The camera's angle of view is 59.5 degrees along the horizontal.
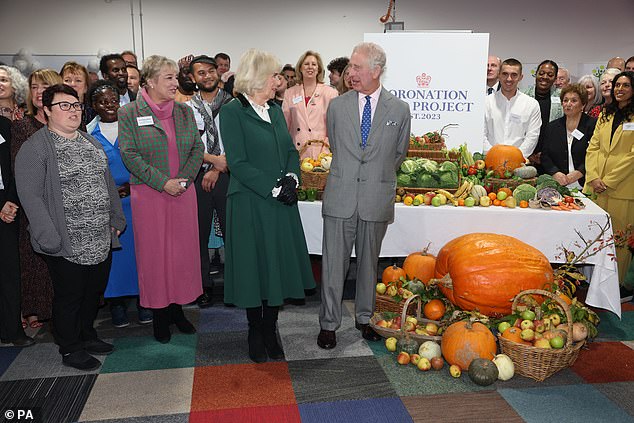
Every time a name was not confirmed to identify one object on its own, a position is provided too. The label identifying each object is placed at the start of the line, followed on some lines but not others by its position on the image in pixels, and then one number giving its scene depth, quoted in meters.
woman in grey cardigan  2.70
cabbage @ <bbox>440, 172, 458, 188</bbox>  3.71
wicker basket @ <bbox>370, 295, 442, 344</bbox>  3.14
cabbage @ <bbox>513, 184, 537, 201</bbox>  3.65
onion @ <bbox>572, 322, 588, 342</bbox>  2.92
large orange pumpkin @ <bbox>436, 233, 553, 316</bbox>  3.07
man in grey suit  3.03
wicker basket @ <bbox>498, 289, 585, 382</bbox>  2.81
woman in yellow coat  4.07
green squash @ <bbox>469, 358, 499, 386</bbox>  2.79
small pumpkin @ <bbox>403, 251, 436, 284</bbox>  3.58
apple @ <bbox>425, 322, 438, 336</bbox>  3.21
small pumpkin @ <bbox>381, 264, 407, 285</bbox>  3.67
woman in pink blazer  4.82
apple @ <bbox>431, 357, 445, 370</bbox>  2.98
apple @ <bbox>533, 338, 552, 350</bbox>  2.83
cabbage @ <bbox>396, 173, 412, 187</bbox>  3.72
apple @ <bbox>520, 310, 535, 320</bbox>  2.96
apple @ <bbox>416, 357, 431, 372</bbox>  2.97
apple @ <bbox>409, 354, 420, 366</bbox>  3.02
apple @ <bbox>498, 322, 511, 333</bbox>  2.99
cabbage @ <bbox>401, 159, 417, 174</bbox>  3.70
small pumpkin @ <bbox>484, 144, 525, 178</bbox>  3.95
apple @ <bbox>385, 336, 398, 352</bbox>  3.16
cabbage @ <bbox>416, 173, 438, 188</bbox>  3.71
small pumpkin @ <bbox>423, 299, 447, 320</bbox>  3.33
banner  4.07
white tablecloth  3.50
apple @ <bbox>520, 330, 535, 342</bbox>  2.89
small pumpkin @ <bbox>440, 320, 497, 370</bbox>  2.91
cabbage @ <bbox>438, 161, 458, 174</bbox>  3.71
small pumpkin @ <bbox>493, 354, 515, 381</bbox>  2.87
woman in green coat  2.82
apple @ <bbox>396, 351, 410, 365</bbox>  3.03
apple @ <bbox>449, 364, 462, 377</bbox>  2.88
